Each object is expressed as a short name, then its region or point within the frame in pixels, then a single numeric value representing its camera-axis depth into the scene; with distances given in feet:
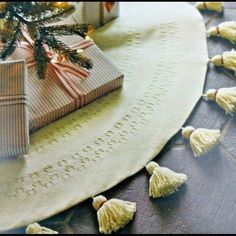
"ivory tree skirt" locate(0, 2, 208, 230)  2.45
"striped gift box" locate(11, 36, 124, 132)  2.75
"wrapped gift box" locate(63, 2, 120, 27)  3.46
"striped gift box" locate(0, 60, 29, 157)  2.51
